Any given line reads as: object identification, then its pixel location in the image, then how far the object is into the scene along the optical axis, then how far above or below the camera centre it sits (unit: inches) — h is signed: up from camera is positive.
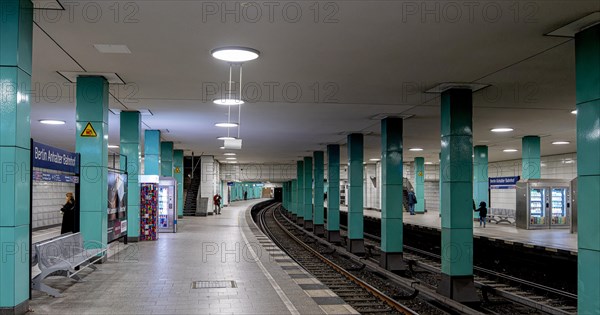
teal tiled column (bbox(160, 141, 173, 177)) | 1034.7 +43.5
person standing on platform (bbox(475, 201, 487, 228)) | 1015.6 -57.6
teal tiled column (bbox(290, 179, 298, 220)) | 1925.1 -69.5
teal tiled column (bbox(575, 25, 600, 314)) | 271.1 +6.3
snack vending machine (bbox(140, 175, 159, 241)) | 674.2 -34.2
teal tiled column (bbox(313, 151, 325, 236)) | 1226.6 -6.9
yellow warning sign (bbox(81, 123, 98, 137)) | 434.0 +39.8
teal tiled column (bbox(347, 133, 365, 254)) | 852.0 -19.2
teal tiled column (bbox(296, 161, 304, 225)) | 1612.9 -18.3
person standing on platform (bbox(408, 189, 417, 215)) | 1525.0 -58.2
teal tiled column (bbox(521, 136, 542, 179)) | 894.4 +46.9
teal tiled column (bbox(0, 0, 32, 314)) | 247.8 +20.3
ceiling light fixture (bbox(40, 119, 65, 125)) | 725.9 +82.6
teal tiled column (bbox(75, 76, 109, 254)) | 434.3 +19.7
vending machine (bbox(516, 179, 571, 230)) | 938.1 -39.2
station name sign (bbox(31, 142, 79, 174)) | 306.3 +14.8
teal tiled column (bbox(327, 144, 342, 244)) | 1024.9 -25.4
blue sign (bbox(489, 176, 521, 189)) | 1099.3 -2.0
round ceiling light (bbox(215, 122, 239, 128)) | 726.5 +78.8
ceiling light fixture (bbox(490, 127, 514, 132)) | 788.6 +78.5
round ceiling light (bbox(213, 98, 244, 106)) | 515.2 +78.5
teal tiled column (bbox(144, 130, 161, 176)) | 739.4 +43.3
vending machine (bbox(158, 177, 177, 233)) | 820.0 -37.1
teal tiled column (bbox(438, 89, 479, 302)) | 477.7 -10.9
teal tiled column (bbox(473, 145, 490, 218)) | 1115.9 +17.4
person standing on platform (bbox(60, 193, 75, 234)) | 495.2 -31.5
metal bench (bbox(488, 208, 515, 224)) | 1142.3 -75.5
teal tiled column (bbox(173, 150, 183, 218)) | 1224.5 +25.8
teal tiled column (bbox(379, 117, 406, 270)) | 661.4 -15.1
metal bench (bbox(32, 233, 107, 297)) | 324.2 -52.2
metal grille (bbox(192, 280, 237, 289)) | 370.3 -74.2
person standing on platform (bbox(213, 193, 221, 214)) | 1497.3 -60.8
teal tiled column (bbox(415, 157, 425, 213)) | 1522.4 +8.8
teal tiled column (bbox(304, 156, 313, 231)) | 1389.0 -41.8
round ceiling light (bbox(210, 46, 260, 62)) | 340.2 +83.7
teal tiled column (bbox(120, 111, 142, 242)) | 628.1 +34.5
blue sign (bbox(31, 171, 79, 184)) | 305.4 +2.4
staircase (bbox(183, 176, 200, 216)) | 1487.5 -51.0
